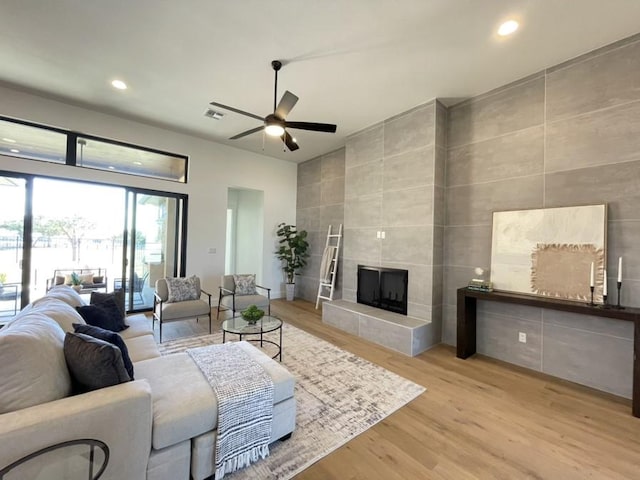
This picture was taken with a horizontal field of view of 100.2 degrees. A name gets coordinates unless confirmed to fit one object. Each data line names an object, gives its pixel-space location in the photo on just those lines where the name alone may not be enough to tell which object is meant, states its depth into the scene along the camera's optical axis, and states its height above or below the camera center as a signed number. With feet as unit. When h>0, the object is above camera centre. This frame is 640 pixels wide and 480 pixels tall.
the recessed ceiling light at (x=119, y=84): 11.61 +6.76
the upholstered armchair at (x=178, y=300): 12.34 -3.07
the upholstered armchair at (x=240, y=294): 14.24 -3.06
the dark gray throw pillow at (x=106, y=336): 5.64 -2.19
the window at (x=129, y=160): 14.47 +4.63
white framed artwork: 9.03 -0.12
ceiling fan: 9.04 +4.10
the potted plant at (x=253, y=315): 10.60 -2.95
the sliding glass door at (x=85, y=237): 12.88 +0.00
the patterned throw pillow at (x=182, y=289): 13.32 -2.55
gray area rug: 5.97 -4.80
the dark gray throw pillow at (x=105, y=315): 8.54 -2.61
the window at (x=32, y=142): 12.48 +4.57
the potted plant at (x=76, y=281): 14.20 -2.42
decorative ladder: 18.52 -1.64
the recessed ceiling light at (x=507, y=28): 8.04 +6.71
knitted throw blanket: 5.35 -3.60
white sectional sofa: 3.94 -2.93
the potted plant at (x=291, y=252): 21.15 -0.82
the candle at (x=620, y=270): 8.29 -0.68
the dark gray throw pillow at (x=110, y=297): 9.80 -2.27
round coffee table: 10.20 -3.44
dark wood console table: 7.64 -2.08
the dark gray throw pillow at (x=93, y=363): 4.80 -2.30
